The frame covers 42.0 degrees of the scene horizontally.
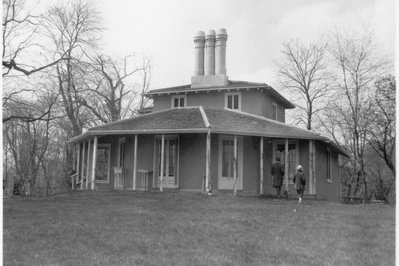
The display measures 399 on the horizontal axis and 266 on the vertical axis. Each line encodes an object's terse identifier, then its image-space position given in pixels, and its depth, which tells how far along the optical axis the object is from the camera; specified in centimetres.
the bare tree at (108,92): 2233
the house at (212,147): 1842
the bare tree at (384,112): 1970
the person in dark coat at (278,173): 1638
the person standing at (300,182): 1551
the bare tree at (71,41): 1977
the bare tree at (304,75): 2394
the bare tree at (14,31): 1755
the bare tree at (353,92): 1846
